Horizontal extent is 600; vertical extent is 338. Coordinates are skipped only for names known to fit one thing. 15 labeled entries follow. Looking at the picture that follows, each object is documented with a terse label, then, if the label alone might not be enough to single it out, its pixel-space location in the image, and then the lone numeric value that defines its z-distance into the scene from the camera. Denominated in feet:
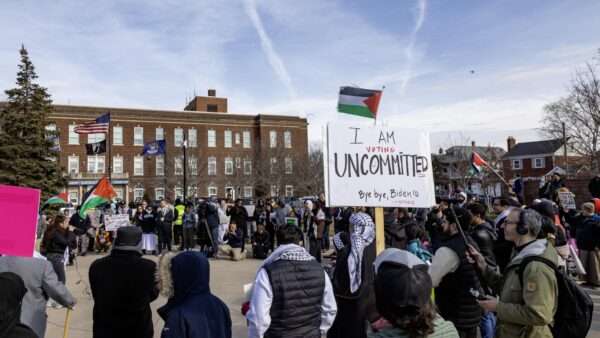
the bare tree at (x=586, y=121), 103.86
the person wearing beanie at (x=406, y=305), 6.45
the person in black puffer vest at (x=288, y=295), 10.85
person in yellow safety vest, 53.83
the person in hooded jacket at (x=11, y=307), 7.25
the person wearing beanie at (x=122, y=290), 12.83
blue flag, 83.20
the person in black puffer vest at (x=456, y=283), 12.53
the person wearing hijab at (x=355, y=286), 14.93
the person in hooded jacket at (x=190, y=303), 9.55
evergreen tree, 95.61
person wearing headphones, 9.15
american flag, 76.48
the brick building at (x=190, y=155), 156.97
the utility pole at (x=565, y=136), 114.56
